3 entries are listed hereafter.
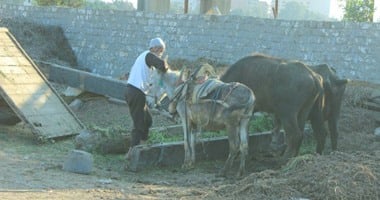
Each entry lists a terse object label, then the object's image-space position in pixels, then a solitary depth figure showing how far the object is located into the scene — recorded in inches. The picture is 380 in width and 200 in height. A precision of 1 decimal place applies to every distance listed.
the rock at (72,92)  622.6
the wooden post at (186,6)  966.8
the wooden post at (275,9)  904.0
